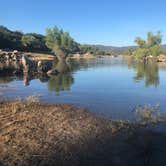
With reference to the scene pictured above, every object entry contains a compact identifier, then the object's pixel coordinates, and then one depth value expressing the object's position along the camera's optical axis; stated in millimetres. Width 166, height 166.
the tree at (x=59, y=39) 91752
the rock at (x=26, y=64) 26088
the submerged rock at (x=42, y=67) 26448
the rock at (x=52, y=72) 25216
